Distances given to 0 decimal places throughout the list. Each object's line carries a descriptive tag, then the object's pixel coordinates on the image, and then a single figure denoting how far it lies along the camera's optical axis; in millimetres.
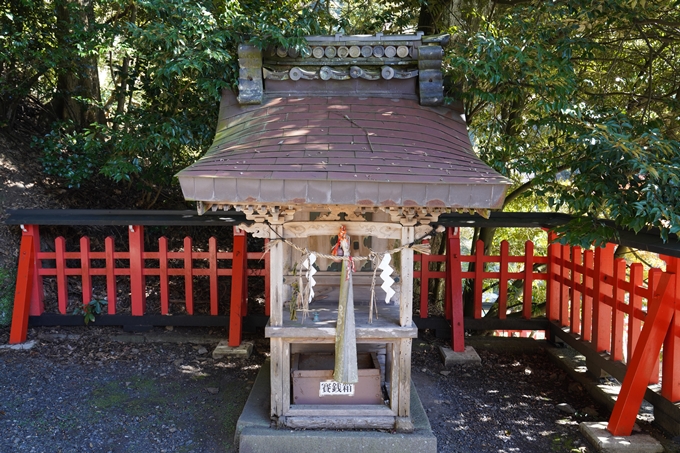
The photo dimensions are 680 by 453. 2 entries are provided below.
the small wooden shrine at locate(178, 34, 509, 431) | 3617
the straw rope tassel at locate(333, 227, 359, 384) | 4035
